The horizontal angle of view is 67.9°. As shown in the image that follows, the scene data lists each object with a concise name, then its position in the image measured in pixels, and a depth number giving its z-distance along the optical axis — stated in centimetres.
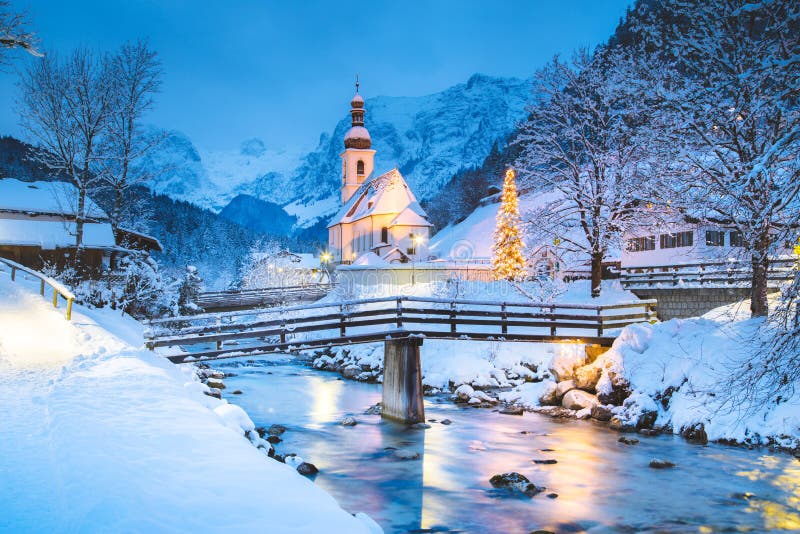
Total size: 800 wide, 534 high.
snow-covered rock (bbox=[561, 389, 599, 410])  2028
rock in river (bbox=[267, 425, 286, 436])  1761
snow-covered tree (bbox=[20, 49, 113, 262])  2755
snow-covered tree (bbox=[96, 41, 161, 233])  2942
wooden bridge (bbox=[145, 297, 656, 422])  1723
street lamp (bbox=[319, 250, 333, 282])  7819
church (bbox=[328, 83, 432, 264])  6319
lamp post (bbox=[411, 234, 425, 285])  6316
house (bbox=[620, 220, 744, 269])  3016
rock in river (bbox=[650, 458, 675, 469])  1423
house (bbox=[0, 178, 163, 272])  3766
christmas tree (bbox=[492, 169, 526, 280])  3819
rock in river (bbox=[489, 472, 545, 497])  1289
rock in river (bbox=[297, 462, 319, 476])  1357
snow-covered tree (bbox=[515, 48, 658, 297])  2823
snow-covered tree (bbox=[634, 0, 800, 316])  1377
